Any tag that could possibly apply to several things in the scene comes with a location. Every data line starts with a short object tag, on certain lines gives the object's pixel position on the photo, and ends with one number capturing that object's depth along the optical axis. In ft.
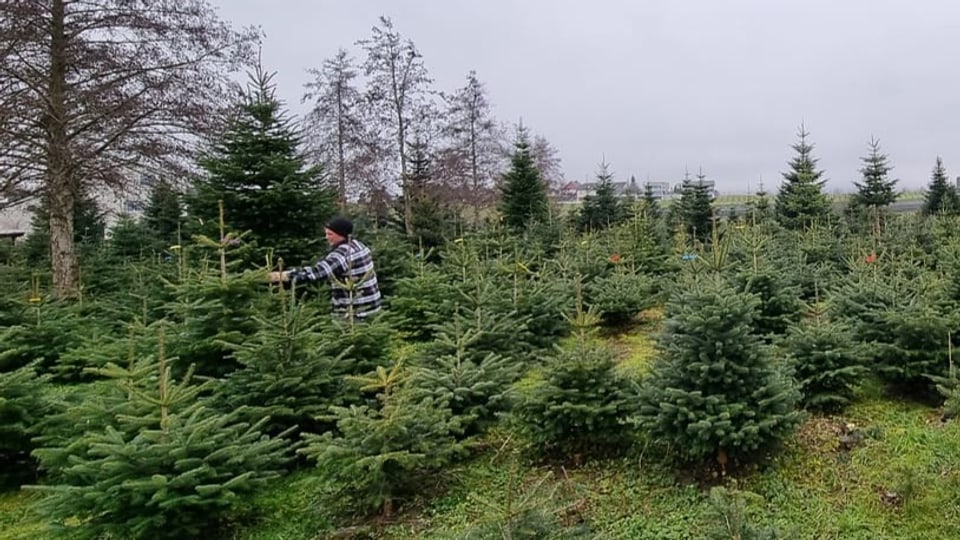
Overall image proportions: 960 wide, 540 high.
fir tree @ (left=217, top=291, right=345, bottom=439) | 13.57
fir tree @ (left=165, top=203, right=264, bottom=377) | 15.98
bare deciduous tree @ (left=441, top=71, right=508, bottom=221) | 64.75
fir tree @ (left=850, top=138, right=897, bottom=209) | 64.34
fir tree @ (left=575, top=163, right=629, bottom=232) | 66.64
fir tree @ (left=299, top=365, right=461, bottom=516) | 11.00
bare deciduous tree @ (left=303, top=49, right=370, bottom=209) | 60.54
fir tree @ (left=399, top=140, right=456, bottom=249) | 50.93
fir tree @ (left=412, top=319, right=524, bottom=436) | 13.58
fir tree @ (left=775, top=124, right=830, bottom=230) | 61.21
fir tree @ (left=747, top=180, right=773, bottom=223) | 68.08
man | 18.29
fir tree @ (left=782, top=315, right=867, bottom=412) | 14.98
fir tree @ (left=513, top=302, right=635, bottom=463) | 12.73
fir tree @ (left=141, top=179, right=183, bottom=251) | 51.75
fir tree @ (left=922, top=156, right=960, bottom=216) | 70.71
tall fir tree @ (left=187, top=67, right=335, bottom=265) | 27.35
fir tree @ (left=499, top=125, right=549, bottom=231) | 58.75
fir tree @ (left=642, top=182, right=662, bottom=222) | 72.82
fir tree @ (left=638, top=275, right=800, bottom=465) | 11.36
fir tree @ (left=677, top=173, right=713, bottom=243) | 63.00
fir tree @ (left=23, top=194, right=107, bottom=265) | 54.30
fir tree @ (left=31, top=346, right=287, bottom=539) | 9.83
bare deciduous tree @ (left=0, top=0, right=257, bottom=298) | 32.55
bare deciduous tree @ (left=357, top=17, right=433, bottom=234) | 59.82
